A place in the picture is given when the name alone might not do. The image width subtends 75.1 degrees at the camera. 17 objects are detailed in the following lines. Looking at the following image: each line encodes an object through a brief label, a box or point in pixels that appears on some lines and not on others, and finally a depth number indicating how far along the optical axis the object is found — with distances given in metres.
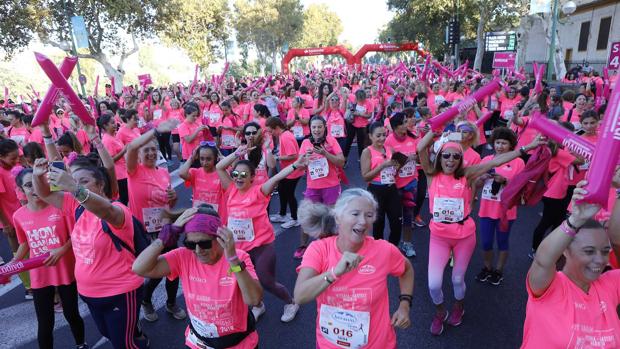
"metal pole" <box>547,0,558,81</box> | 16.42
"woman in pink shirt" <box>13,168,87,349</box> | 3.17
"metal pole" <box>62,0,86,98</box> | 19.34
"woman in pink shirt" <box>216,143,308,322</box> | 3.79
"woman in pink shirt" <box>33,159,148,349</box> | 2.77
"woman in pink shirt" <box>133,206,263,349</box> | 2.26
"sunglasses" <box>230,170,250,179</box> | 3.78
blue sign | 15.99
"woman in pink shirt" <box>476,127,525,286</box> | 4.18
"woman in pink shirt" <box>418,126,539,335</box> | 3.55
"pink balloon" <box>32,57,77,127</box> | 3.27
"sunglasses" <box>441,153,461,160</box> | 3.58
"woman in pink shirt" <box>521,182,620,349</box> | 2.00
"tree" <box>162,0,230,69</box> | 25.20
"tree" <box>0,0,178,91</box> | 21.36
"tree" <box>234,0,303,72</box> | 45.25
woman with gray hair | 2.32
